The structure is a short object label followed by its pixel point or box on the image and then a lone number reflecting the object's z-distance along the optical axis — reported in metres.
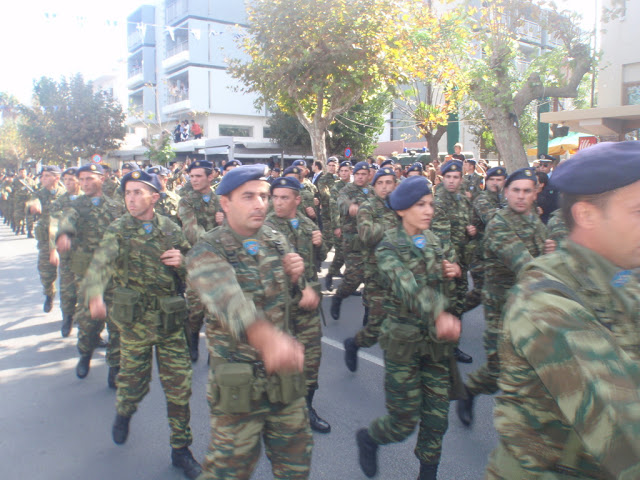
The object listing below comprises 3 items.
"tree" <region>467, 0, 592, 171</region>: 10.84
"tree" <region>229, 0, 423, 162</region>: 13.00
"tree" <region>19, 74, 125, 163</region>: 36.81
